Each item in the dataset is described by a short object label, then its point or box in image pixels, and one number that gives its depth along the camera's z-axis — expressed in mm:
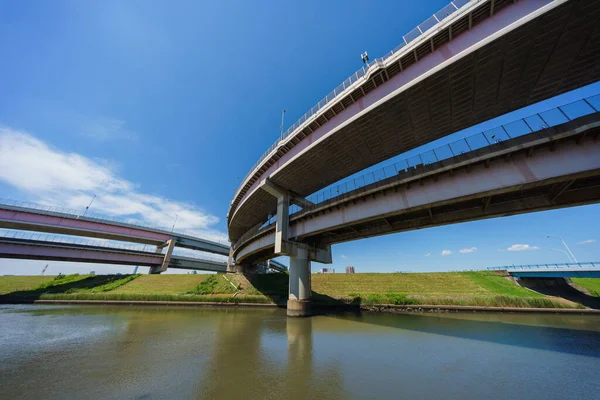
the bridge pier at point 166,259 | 49406
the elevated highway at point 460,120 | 9281
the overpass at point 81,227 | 36406
